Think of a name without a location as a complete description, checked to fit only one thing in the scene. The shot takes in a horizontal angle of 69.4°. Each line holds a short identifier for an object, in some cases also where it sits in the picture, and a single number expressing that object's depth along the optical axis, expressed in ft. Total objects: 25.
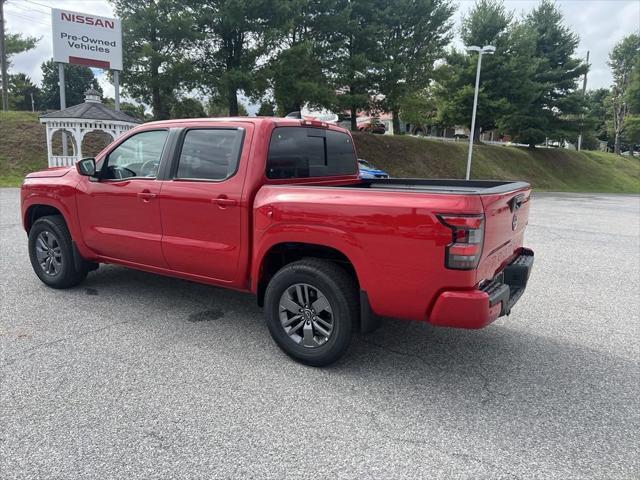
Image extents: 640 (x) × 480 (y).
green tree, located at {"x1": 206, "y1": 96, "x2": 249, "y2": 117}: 77.45
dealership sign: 61.05
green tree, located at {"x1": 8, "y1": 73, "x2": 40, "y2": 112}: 136.31
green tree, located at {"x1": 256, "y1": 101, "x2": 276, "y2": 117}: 82.24
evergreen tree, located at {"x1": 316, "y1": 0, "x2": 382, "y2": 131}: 81.87
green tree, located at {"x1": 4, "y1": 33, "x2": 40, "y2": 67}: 108.17
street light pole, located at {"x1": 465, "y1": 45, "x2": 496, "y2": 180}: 73.15
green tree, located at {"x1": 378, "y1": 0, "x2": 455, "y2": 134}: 89.04
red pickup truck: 9.55
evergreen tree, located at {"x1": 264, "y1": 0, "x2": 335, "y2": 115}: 70.44
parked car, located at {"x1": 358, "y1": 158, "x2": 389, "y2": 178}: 61.14
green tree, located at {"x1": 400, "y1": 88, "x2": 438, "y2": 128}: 93.86
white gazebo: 54.39
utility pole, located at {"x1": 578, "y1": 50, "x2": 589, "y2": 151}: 117.29
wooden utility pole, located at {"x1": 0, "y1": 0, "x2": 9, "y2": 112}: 96.43
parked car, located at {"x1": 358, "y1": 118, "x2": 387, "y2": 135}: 129.39
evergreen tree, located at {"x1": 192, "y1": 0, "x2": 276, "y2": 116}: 67.21
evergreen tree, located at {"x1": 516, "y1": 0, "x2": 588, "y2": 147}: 112.14
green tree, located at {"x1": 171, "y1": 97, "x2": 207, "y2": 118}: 77.61
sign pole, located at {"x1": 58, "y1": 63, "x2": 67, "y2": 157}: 62.49
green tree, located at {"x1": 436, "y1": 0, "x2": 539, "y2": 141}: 101.60
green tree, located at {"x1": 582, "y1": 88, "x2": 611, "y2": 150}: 192.00
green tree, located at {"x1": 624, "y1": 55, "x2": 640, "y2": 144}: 153.58
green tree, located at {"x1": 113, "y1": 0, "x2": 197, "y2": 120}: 64.39
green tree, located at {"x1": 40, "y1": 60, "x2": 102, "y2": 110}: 192.13
